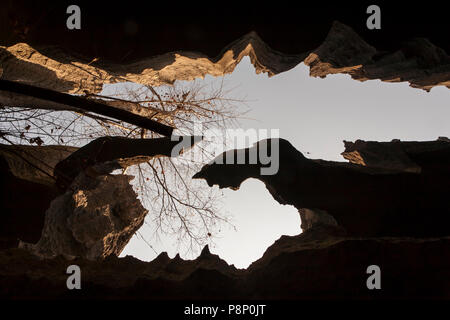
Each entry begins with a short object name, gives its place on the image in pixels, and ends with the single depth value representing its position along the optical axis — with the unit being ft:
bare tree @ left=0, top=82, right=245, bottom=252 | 20.40
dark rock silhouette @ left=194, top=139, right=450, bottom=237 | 12.14
